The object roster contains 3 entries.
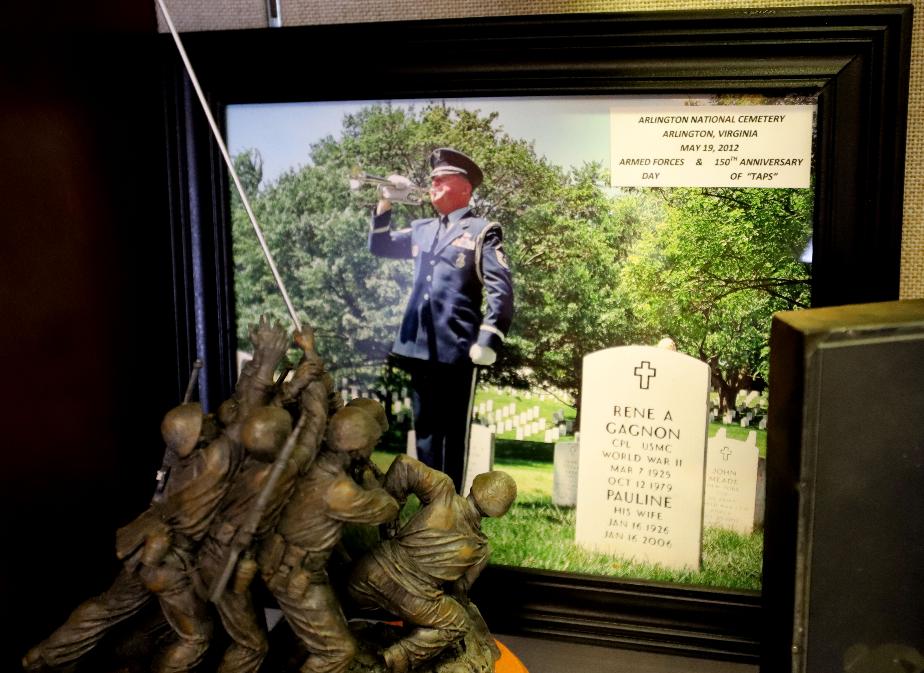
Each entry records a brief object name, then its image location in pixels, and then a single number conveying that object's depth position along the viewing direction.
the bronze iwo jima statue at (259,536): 0.31
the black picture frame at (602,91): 0.34
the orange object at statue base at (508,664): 0.35
